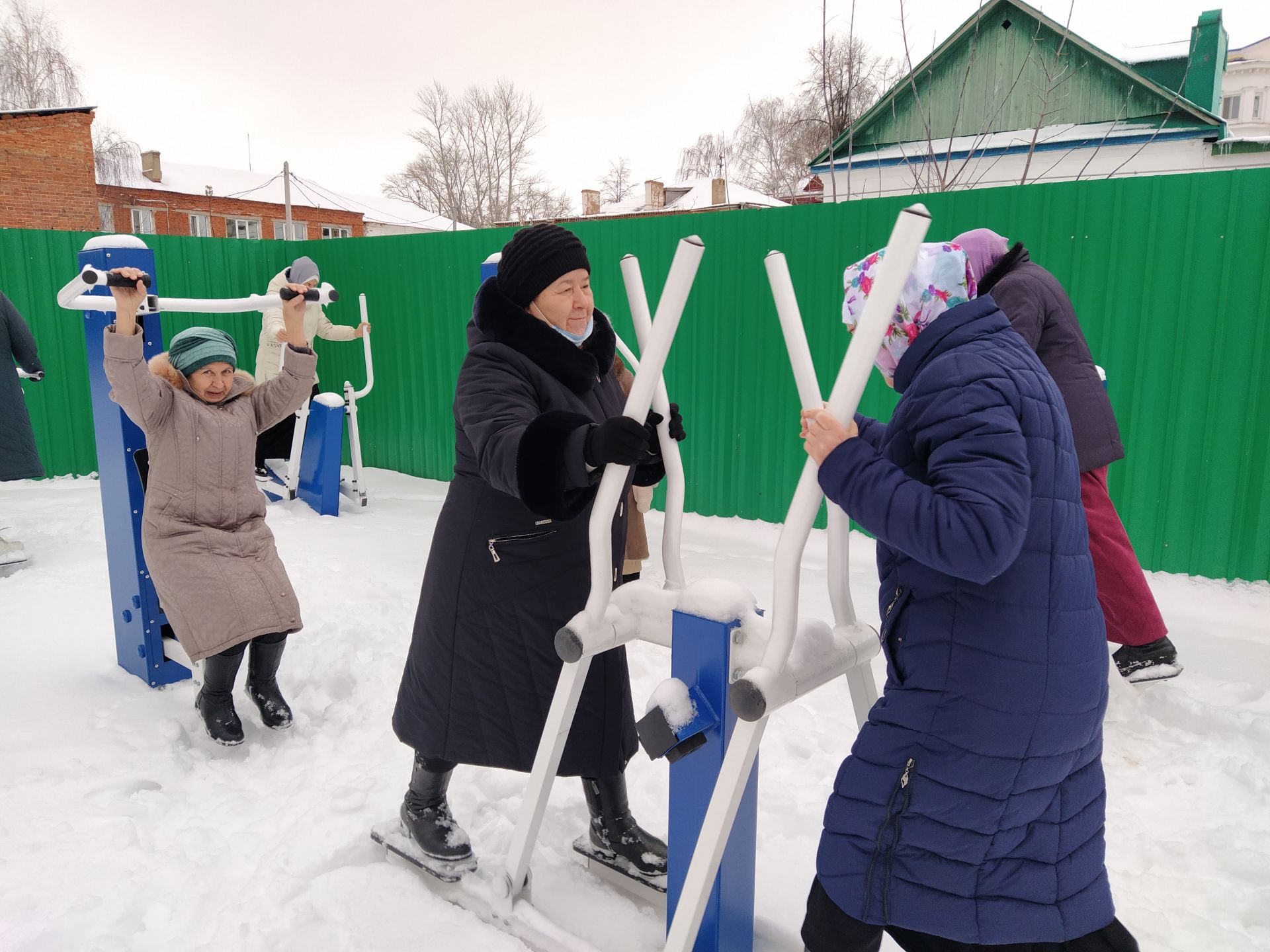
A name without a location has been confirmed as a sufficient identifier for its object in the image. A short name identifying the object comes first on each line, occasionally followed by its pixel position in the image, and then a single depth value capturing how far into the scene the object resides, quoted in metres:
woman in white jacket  6.47
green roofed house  12.89
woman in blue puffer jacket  1.28
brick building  16.38
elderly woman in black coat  1.84
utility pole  24.91
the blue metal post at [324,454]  6.05
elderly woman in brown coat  2.81
